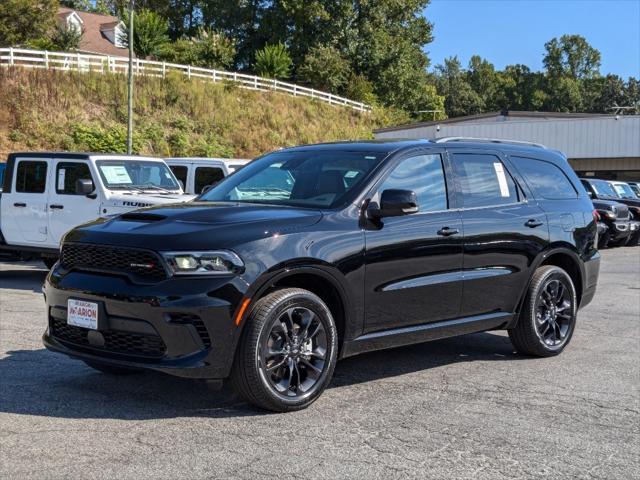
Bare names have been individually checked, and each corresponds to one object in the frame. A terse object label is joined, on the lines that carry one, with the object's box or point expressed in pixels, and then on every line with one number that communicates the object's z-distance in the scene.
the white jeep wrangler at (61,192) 11.84
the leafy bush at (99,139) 35.28
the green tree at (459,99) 116.06
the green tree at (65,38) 48.78
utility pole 28.33
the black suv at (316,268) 4.93
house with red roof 59.59
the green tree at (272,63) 54.81
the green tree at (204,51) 53.09
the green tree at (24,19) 46.34
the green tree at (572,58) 141.62
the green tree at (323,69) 59.41
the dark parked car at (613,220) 21.84
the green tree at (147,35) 48.78
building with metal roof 47.69
